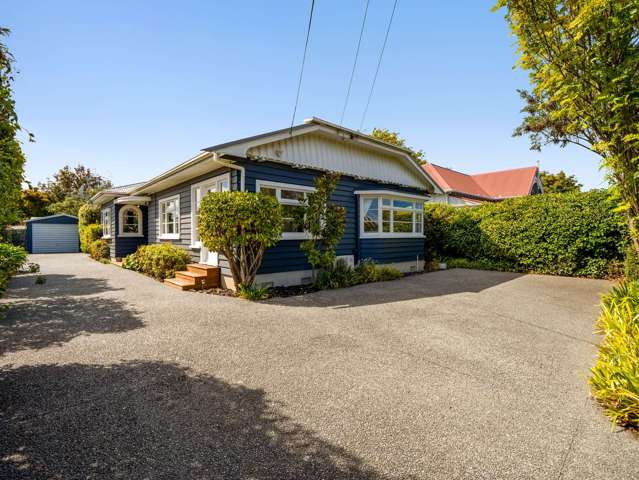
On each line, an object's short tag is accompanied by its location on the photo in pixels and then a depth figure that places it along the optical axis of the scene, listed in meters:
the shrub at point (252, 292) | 6.68
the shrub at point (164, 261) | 9.22
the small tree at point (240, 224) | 6.39
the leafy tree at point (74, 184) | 32.75
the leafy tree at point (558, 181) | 30.76
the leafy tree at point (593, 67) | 2.99
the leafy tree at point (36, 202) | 28.70
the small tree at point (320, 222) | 7.91
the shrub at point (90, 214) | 18.54
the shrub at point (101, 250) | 15.38
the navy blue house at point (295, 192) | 7.67
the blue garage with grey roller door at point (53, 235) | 20.72
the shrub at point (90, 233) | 17.31
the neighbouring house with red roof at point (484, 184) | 22.16
